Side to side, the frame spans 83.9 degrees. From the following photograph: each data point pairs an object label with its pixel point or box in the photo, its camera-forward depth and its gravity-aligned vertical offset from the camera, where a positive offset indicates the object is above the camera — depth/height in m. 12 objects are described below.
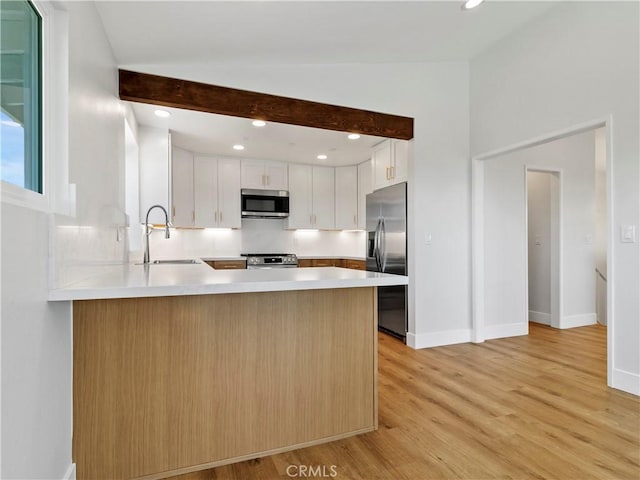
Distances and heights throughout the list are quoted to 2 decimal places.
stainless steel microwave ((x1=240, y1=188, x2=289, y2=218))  5.35 +0.60
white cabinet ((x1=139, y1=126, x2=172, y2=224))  3.78 +0.78
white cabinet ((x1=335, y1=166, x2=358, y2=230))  5.73 +0.73
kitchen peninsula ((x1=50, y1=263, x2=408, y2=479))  1.51 -0.59
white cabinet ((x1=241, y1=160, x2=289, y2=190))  5.39 +1.04
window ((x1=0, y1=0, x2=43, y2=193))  1.10 +0.50
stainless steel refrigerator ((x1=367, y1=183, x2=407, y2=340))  3.87 -0.05
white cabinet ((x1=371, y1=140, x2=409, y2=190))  3.86 +0.93
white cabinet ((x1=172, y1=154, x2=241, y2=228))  4.93 +0.72
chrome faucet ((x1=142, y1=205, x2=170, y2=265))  3.09 -0.03
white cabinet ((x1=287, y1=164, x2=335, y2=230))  5.67 +0.73
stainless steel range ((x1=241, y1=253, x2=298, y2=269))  5.30 -0.28
